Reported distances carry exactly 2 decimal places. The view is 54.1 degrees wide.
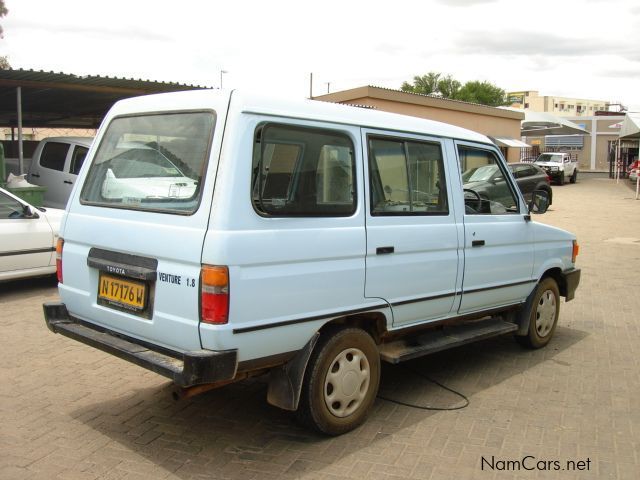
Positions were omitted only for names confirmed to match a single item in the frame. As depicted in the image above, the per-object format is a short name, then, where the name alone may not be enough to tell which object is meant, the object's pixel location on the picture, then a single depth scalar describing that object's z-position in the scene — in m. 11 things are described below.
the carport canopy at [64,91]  11.71
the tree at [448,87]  52.34
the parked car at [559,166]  33.50
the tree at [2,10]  27.38
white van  11.06
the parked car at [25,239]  7.25
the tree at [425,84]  51.25
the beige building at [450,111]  22.14
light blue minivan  3.26
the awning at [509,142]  30.73
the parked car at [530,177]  21.80
